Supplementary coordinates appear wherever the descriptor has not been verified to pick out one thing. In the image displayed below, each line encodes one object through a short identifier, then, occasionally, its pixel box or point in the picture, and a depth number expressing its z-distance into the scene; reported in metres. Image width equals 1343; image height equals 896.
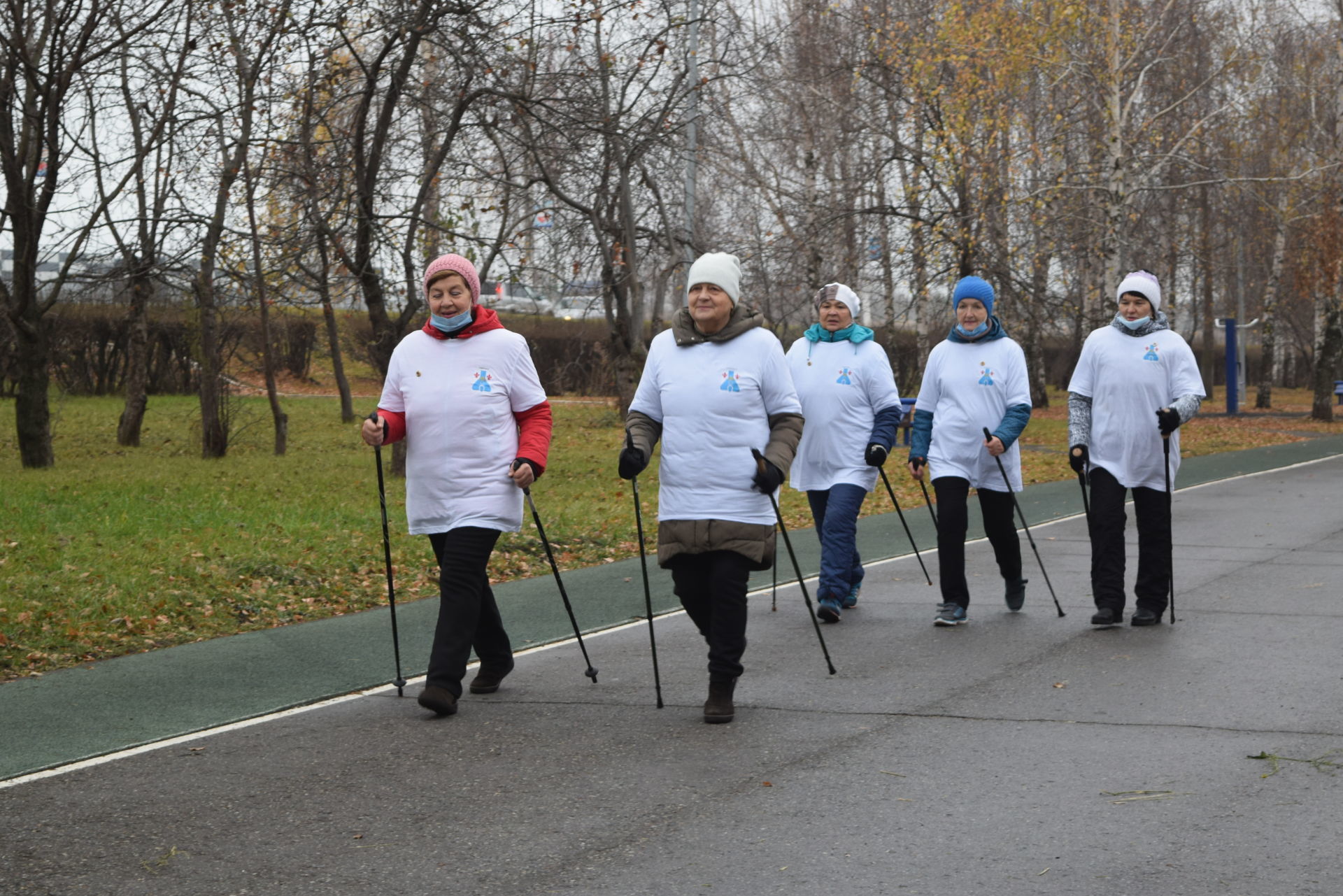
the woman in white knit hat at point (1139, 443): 16.14
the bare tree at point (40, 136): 31.75
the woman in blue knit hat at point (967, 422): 16.42
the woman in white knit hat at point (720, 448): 12.22
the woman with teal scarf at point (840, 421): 16.97
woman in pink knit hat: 12.55
